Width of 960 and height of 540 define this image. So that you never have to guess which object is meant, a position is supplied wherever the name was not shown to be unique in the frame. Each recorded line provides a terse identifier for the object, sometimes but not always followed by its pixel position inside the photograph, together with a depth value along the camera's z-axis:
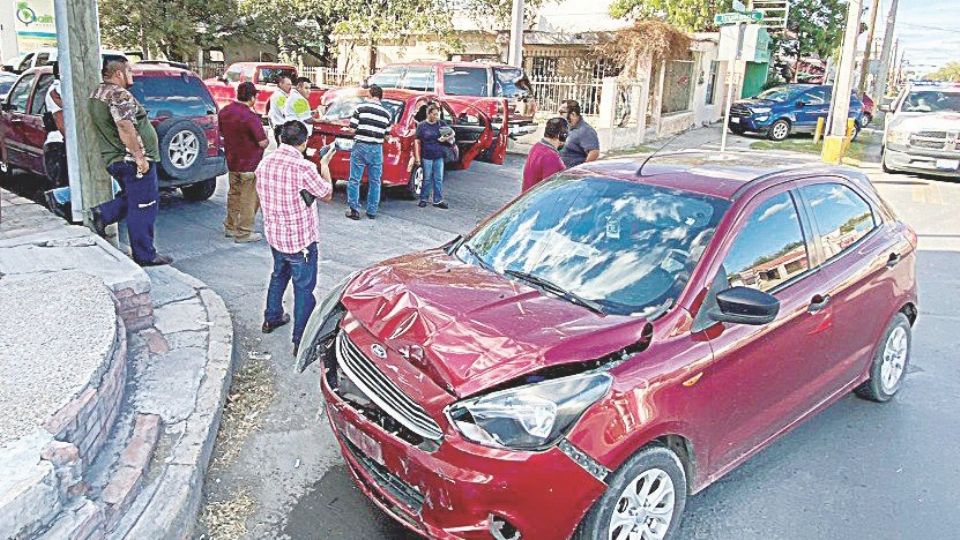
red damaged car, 2.82
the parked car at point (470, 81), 14.48
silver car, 14.16
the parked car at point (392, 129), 10.18
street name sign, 11.87
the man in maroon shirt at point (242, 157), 7.88
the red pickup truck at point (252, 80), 18.05
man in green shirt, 6.07
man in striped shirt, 9.21
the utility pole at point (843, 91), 15.22
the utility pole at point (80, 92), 5.99
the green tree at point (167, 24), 22.70
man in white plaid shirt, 5.06
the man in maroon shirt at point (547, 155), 7.18
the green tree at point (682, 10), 25.69
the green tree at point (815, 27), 29.06
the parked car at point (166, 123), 8.44
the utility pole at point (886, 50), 29.28
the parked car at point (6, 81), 11.37
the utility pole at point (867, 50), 24.55
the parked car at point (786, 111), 21.19
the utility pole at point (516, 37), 16.56
